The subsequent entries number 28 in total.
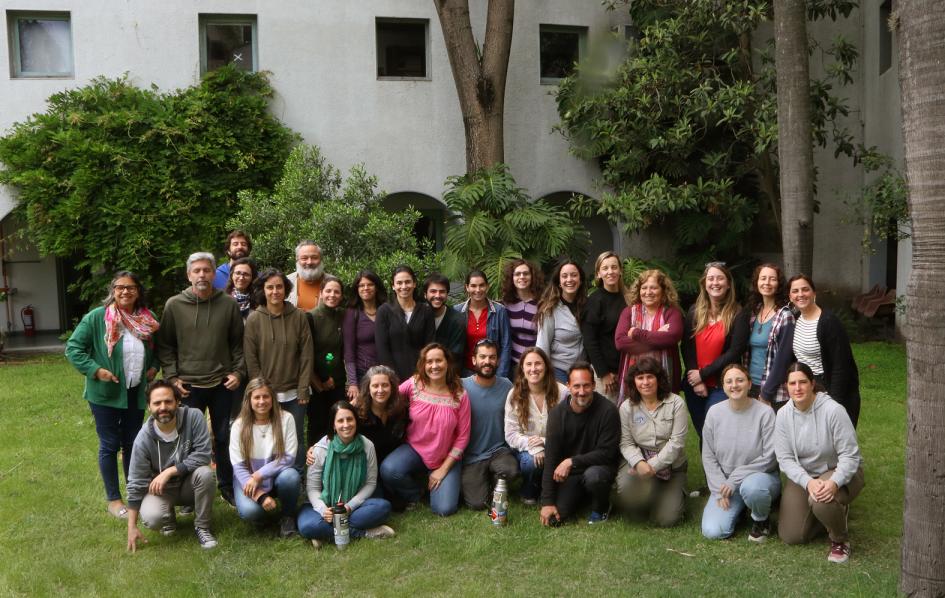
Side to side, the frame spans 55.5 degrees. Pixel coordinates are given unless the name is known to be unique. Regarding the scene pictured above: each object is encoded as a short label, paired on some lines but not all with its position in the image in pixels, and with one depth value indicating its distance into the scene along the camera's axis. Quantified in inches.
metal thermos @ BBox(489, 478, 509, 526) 244.2
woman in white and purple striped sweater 282.2
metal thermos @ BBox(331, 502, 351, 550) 228.7
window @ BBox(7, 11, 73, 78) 500.1
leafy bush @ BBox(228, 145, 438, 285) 368.8
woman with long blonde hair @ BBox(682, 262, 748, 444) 249.3
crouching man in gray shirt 228.2
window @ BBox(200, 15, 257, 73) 519.5
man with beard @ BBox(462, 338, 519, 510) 261.0
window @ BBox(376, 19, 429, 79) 540.1
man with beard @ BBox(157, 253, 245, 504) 248.7
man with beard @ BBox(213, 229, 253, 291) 306.7
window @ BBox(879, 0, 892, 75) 555.8
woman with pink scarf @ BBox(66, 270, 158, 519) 239.9
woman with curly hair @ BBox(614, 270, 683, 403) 257.0
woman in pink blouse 253.9
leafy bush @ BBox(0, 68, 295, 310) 486.0
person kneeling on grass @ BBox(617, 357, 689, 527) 242.5
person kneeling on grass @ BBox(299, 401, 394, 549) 234.4
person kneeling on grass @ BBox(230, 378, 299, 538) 233.3
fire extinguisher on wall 639.1
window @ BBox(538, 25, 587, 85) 556.7
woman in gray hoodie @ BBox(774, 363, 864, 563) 214.8
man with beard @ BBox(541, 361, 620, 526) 242.4
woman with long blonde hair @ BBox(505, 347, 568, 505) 256.7
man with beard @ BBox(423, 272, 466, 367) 276.5
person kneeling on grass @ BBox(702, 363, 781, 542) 229.1
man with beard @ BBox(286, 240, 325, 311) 278.8
